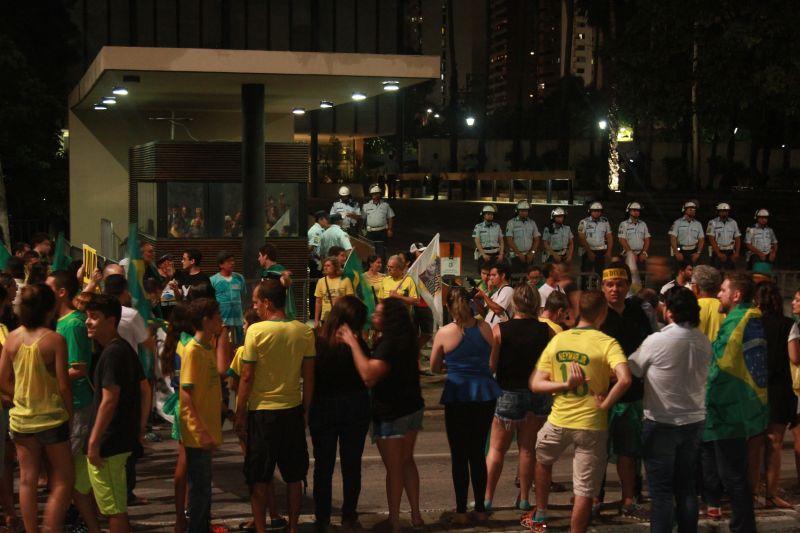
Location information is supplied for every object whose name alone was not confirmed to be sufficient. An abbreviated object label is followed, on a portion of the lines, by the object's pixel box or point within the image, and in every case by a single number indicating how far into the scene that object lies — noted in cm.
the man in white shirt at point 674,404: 705
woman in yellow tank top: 704
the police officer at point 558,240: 1930
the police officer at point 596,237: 1930
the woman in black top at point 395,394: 755
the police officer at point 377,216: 2125
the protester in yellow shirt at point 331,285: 1327
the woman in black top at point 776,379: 839
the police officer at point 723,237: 2012
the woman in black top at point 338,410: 752
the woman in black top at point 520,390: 816
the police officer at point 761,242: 2000
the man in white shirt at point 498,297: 1162
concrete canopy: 1634
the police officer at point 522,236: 1919
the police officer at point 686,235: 1977
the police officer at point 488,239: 1864
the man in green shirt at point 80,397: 727
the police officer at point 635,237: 1930
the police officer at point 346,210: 2208
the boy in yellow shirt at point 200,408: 710
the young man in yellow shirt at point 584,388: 711
